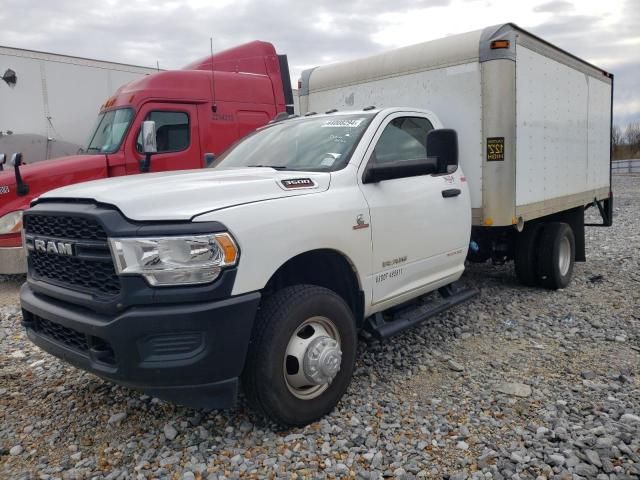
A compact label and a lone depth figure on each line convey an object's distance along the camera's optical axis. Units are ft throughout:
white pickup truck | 9.04
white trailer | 28.50
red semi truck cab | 22.65
